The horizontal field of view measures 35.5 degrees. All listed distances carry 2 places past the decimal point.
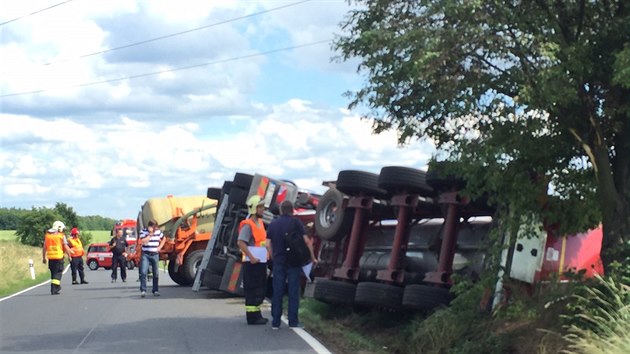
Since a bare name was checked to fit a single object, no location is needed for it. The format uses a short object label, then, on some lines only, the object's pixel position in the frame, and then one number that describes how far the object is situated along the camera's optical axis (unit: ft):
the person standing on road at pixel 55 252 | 73.87
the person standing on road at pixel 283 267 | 42.47
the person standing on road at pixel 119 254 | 97.25
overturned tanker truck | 38.24
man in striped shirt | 66.44
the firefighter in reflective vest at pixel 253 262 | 43.47
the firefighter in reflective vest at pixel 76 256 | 90.68
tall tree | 30.68
